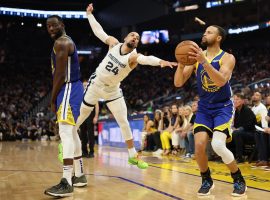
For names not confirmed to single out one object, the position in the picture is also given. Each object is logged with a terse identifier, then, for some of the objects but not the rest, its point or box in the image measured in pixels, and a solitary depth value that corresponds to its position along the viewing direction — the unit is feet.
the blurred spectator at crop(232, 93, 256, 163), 24.21
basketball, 12.90
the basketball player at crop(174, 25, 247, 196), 13.38
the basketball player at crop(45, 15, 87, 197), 13.55
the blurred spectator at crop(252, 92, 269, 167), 22.81
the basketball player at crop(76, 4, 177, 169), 17.22
